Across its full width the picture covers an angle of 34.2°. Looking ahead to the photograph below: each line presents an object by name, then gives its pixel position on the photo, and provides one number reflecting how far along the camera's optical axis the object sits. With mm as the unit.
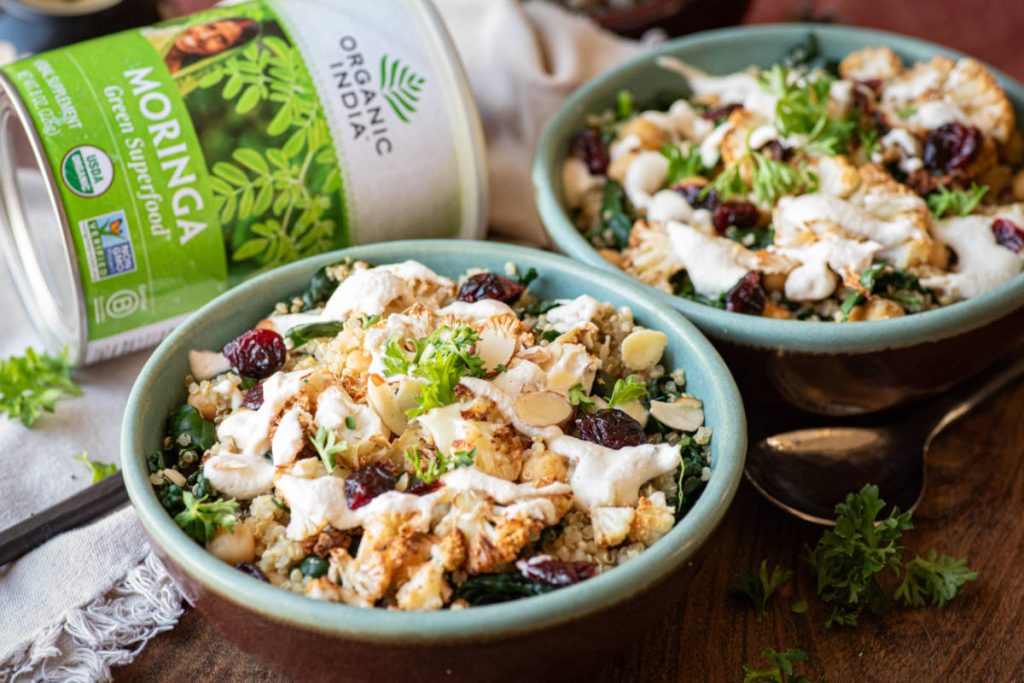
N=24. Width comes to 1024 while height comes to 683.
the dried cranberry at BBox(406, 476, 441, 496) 435
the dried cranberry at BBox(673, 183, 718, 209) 554
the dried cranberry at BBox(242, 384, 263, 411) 468
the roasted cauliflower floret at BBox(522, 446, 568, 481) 442
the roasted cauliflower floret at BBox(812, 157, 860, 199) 538
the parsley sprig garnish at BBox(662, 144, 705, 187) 568
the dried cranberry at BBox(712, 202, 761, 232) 542
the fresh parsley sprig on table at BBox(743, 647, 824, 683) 460
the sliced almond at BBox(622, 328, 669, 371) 483
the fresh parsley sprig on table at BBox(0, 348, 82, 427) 538
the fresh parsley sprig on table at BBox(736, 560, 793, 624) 488
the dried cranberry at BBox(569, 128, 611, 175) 584
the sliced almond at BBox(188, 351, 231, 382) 487
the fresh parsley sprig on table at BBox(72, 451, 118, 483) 521
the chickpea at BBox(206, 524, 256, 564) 424
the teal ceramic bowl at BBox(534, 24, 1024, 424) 496
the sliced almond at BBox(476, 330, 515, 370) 464
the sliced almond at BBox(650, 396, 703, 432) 468
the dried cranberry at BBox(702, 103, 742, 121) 594
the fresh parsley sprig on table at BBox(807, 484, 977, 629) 481
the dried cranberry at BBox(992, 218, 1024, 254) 529
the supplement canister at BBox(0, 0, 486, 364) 523
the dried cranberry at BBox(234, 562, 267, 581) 421
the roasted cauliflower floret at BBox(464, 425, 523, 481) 439
